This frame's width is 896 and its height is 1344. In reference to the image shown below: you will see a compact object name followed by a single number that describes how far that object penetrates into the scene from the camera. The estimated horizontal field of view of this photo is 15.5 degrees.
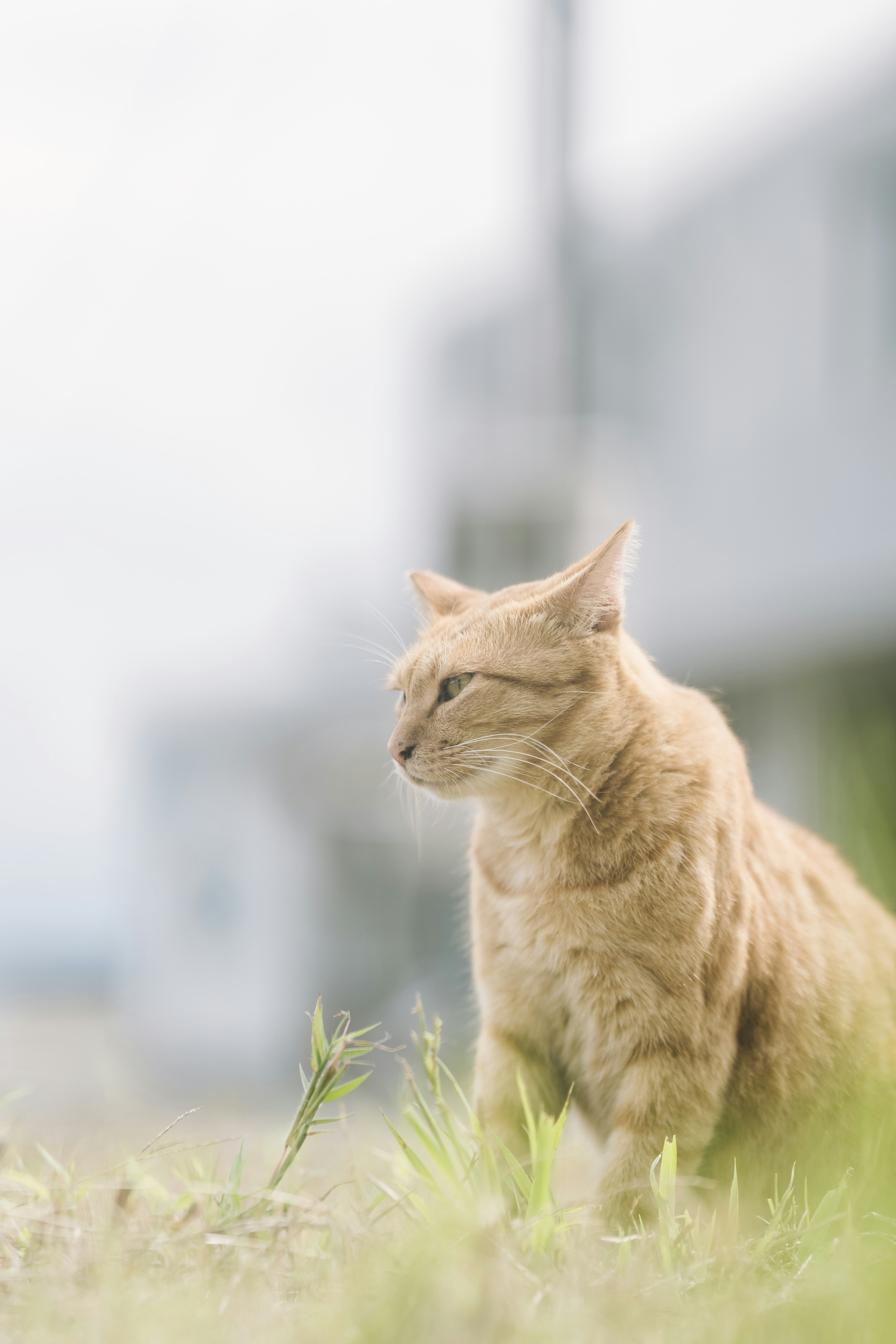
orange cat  1.46
